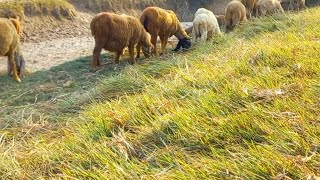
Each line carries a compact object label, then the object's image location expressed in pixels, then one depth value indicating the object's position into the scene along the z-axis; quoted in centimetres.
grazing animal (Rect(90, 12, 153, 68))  1071
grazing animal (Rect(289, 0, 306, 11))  1784
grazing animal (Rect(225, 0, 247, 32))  1473
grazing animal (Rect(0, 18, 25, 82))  1059
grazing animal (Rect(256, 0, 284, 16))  1622
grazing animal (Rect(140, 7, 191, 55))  1259
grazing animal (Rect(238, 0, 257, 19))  1760
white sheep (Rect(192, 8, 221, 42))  1307
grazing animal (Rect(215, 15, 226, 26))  1756
